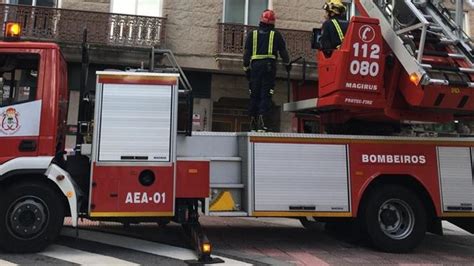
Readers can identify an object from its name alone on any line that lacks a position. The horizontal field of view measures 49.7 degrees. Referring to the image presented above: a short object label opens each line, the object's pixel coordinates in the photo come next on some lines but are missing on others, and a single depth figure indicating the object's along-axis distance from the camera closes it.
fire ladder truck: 6.78
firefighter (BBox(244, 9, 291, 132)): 8.33
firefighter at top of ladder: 7.82
